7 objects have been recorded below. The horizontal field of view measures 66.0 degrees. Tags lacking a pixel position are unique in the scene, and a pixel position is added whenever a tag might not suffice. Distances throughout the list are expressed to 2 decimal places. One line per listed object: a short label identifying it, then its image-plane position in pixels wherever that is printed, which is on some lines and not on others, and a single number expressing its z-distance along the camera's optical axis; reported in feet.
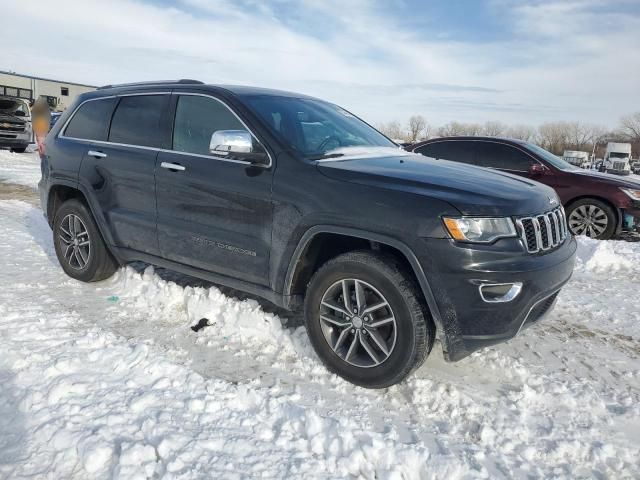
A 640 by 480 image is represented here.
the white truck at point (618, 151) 155.94
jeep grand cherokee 8.91
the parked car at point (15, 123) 54.95
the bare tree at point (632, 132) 272.66
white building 140.77
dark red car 25.14
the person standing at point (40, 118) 52.80
